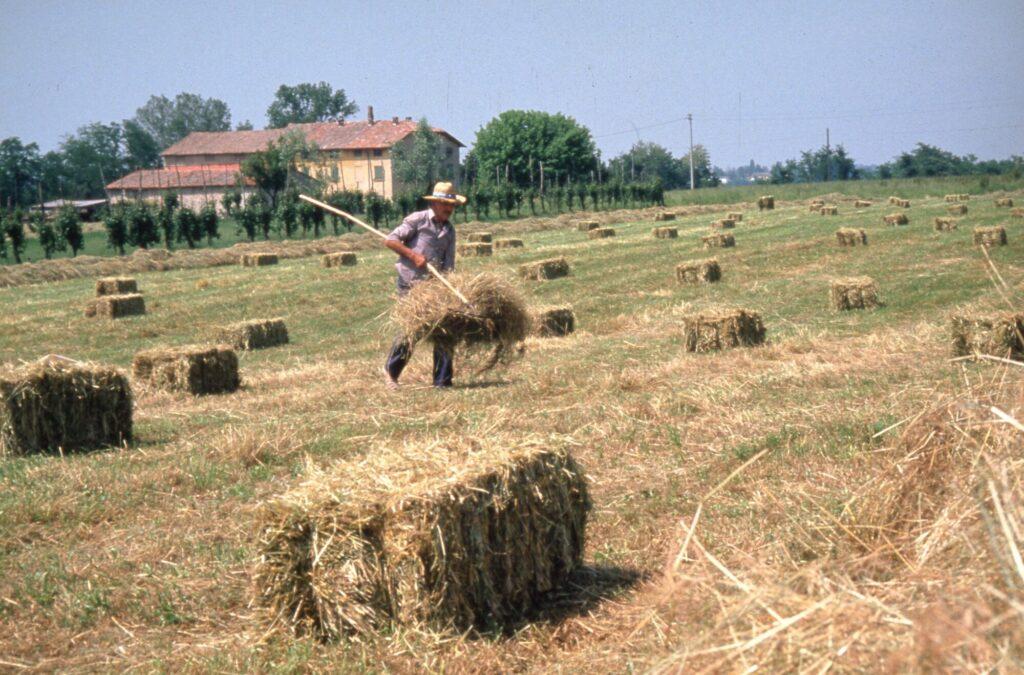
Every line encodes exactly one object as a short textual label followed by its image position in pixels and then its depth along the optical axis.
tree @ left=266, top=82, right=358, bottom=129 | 167.75
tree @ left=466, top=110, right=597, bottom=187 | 124.44
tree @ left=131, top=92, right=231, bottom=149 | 165.75
